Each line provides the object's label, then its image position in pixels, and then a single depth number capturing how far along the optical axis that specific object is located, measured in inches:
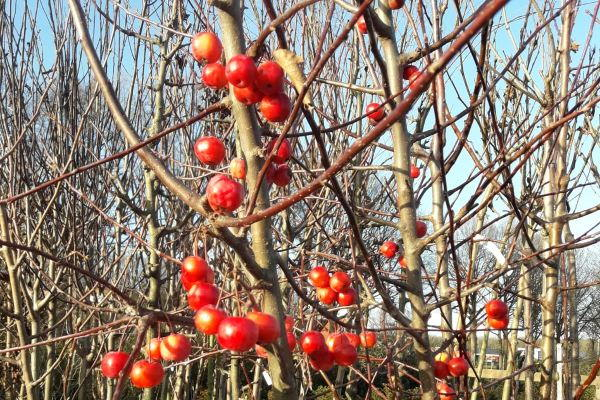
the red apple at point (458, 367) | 69.8
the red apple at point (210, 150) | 49.9
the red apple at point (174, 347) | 48.2
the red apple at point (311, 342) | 52.9
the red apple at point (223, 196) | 40.0
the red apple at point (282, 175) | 49.7
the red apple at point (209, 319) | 41.8
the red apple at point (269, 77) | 41.9
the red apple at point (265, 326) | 41.7
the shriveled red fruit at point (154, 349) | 50.8
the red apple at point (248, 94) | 41.6
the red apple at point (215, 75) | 45.5
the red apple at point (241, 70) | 40.0
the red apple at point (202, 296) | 43.8
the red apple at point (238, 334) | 39.0
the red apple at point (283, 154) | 49.8
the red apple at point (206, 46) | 46.3
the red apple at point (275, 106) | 44.0
